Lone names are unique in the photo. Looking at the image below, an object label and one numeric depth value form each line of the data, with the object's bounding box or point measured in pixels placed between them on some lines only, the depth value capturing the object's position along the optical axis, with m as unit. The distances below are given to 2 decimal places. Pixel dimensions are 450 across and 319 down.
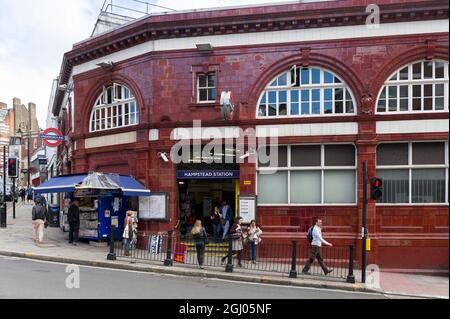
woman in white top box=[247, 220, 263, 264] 16.03
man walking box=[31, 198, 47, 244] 19.22
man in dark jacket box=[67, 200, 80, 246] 19.30
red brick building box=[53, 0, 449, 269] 16.36
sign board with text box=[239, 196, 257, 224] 17.22
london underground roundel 23.34
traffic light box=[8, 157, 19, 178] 26.48
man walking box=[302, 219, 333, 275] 14.14
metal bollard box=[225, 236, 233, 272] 14.30
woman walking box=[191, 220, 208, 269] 14.91
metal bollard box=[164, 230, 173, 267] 14.94
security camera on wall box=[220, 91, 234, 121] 16.69
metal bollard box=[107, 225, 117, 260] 15.61
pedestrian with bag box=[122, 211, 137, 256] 16.45
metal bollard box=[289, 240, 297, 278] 13.73
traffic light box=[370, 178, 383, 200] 13.07
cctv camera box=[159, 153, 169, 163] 18.03
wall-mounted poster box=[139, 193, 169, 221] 17.98
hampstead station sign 17.89
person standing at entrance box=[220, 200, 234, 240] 18.42
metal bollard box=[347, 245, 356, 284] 13.33
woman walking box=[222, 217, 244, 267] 15.35
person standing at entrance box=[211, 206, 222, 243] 18.64
